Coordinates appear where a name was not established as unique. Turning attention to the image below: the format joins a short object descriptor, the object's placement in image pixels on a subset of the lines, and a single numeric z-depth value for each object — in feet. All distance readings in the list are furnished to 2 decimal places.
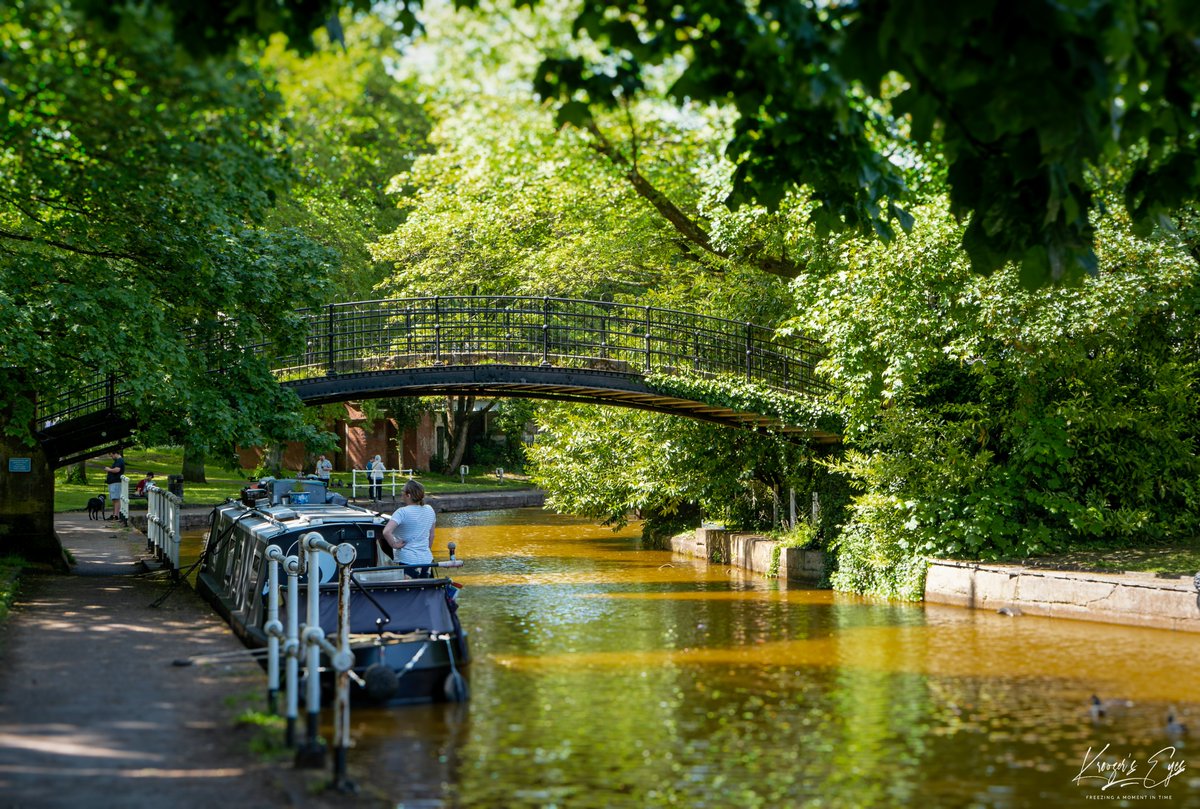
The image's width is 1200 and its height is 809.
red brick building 184.24
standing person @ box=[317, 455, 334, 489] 127.71
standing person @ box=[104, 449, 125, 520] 111.24
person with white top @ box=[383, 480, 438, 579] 45.27
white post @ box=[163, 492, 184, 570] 67.00
